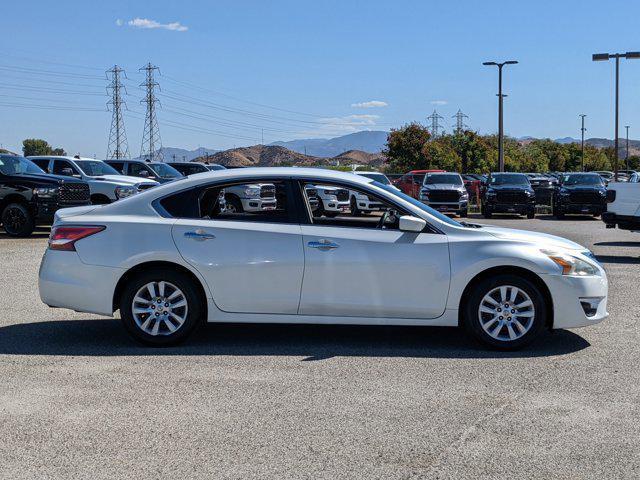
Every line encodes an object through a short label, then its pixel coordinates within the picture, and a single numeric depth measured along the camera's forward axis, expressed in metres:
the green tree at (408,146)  68.19
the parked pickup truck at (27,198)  19.12
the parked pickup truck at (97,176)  21.45
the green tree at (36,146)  138.25
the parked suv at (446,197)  30.78
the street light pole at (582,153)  108.88
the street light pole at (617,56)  38.25
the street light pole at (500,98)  44.47
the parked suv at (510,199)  31.28
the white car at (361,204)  7.50
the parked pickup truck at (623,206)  15.95
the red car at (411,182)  36.75
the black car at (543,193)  38.96
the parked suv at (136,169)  26.19
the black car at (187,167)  31.52
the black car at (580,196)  30.33
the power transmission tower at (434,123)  114.41
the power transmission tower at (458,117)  116.06
